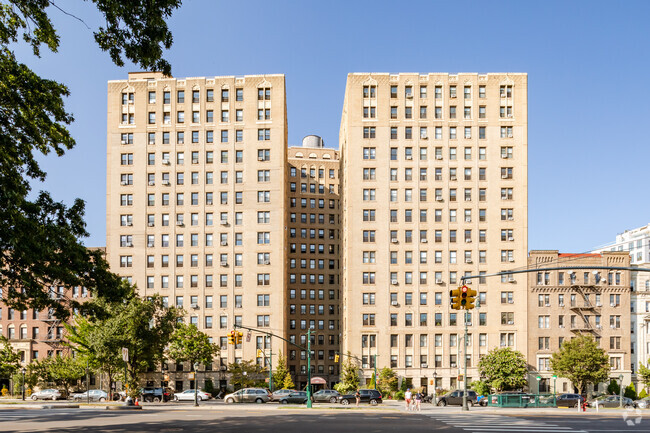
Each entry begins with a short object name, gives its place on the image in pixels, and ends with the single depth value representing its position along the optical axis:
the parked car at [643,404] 56.16
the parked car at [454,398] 58.82
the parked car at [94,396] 65.69
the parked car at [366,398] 56.66
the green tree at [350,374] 77.34
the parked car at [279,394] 58.19
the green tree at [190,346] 73.31
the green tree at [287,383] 77.50
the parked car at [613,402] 56.19
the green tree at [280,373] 79.06
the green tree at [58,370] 74.09
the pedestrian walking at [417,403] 44.97
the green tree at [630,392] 76.69
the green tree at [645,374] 72.62
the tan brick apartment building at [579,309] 82.81
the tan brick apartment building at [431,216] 84.00
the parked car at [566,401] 55.84
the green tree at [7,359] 75.00
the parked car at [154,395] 65.62
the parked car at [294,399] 56.53
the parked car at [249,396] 59.91
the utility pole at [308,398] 47.29
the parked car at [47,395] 67.12
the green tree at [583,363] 72.56
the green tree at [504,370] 75.25
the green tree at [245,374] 77.00
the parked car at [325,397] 58.84
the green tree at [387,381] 77.31
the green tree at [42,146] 16.88
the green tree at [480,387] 72.12
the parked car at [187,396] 66.25
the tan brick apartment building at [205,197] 85.44
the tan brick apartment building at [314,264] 104.38
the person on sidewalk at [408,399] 46.88
